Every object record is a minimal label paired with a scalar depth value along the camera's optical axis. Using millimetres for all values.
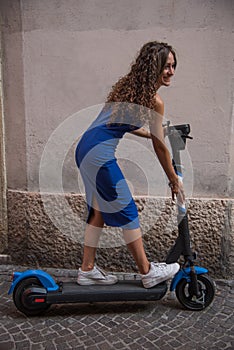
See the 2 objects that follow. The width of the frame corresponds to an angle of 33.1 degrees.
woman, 2607
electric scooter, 2842
